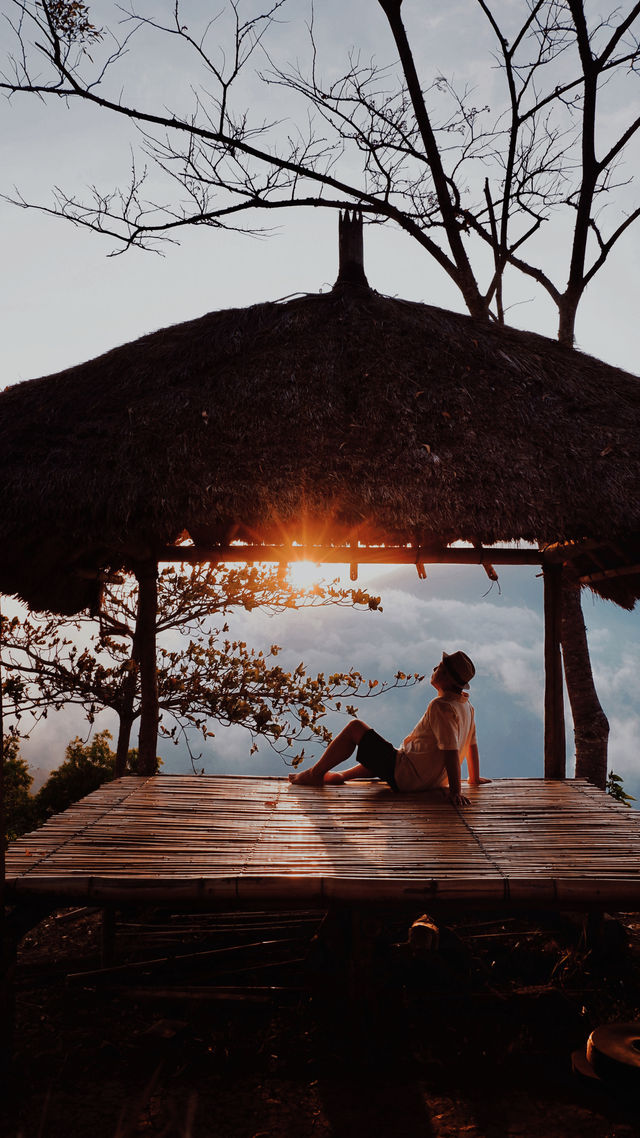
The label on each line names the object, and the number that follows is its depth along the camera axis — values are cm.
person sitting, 459
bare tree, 750
